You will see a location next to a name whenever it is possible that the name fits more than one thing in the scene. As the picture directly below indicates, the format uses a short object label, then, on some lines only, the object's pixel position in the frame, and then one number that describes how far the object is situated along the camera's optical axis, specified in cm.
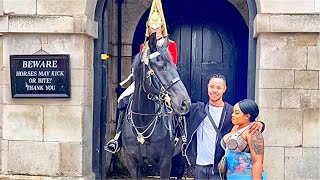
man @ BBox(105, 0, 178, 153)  596
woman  424
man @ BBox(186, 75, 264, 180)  491
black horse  512
